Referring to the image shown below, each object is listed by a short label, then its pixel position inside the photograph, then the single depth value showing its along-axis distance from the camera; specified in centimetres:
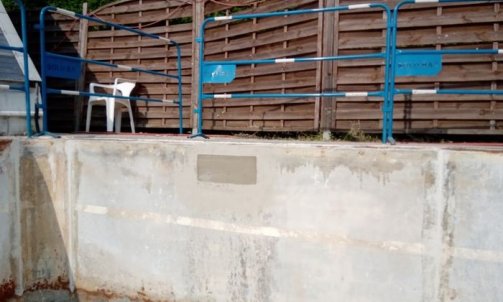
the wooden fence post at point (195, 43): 650
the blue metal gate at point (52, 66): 400
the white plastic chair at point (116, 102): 607
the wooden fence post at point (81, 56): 731
